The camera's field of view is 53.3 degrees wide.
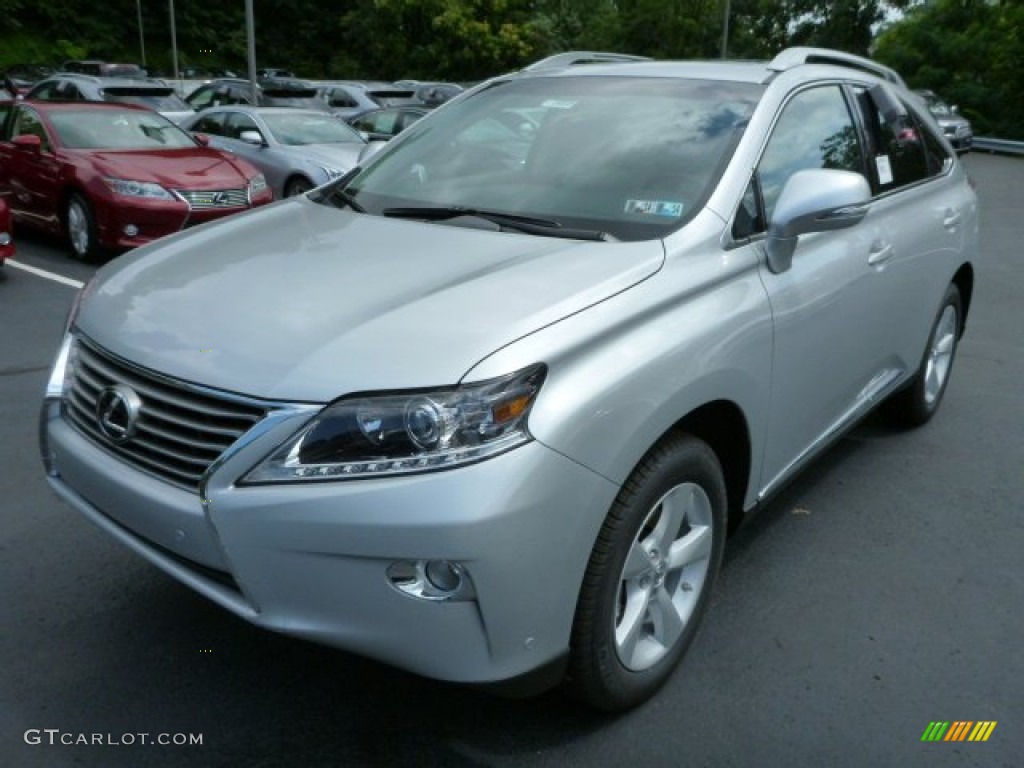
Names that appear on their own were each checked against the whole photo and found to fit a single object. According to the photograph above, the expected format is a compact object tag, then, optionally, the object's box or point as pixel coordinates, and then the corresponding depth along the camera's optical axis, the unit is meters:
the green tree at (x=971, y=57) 36.06
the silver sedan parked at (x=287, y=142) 11.77
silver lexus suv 2.20
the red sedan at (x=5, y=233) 8.18
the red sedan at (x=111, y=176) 8.95
